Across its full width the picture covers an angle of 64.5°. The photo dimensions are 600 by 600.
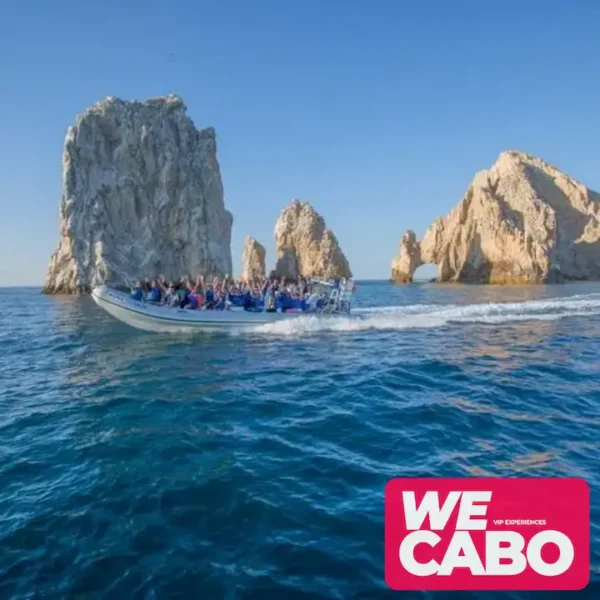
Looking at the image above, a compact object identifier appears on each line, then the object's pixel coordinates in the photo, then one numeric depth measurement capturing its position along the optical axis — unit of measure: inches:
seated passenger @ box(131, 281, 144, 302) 883.4
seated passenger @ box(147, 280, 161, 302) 879.1
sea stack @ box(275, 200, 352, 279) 3843.5
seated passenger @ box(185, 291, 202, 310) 882.1
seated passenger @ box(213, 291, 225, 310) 898.7
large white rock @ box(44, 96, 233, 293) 2593.5
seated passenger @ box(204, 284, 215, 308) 893.8
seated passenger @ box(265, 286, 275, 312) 914.1
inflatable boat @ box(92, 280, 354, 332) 858.1
